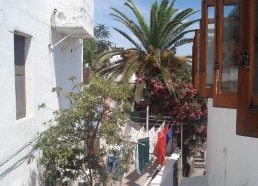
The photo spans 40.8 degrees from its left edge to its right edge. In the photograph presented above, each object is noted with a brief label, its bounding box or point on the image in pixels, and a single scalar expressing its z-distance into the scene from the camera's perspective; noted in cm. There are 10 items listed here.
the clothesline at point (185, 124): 1494
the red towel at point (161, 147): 1248
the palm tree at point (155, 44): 1442
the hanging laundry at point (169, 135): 1427
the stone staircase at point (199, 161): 1727
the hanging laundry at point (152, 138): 1255
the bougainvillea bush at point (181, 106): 1460
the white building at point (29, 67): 465
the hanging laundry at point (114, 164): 637
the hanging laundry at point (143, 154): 1090
